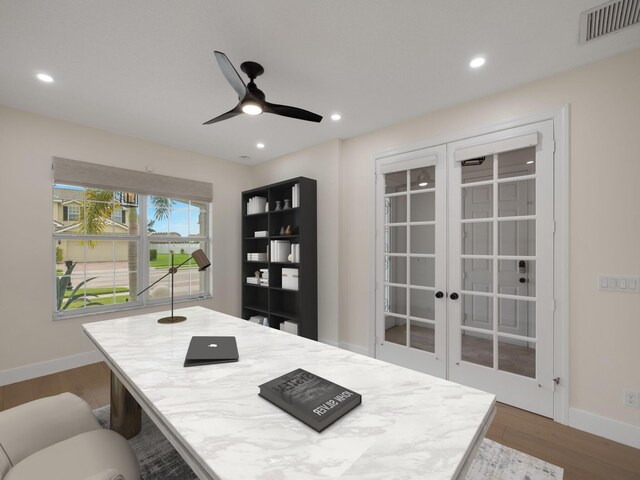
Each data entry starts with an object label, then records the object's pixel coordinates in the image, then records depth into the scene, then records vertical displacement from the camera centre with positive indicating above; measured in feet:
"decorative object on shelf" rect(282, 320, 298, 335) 12.79 -3.71
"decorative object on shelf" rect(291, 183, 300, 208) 12.35 +1.95
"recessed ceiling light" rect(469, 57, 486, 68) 7.07 +4.32
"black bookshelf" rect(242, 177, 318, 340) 12.22 -0.76
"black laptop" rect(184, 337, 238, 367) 4.47 -1.76
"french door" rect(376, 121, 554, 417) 7.86 -0.66
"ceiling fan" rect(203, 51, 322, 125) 6.29 +3.15
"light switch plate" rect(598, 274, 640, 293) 6.57 -0.95
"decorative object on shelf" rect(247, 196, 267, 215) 14.58 +1.79
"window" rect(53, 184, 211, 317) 10.96 -0.20
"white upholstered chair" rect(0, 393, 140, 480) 3.55 -2.73
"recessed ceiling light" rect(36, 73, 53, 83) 7.73 +4.31
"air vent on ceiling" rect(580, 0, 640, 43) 5.47 +4.31
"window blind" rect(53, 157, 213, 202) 10.52 +2.43
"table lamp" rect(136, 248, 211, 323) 7.02 -0.53
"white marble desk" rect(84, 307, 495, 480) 2.40 -1.81
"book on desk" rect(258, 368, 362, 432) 2.94 -1.71
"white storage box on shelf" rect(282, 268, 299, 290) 12.50 -1.59
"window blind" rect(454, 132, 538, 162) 7.91 +2.68
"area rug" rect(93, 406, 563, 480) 5.75 -4.52
